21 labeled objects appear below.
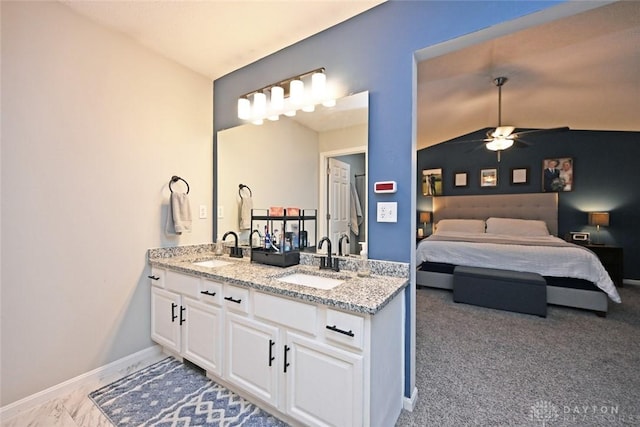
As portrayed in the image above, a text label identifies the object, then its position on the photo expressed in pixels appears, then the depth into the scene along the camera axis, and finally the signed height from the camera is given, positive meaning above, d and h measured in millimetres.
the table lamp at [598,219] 4246 -138
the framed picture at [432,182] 5961 +656
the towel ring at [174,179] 2235 +273
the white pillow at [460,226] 5254 -312
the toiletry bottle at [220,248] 2453 -352
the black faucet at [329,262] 1755 -353
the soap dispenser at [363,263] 1587 -331
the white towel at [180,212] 2162 -12
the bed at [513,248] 3021 -503
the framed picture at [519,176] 5156 +694
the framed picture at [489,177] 5453 +700
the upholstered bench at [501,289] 2951 -948
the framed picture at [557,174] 4766 +682
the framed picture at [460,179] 5720 +691
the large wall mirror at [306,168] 1771 +350
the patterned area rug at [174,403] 1472 -1184
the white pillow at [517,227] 4695 -301
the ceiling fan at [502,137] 3328 +1004
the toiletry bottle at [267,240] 2088 -238
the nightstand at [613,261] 4090 -791
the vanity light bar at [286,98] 1841 +878
